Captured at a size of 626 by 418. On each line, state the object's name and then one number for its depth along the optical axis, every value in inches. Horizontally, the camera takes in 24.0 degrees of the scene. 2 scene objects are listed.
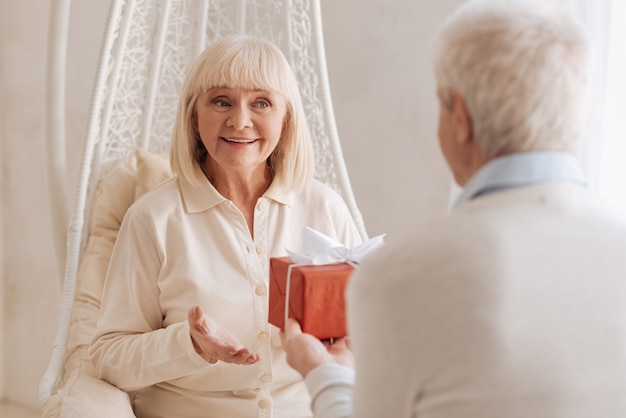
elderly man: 64.5
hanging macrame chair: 96.2
